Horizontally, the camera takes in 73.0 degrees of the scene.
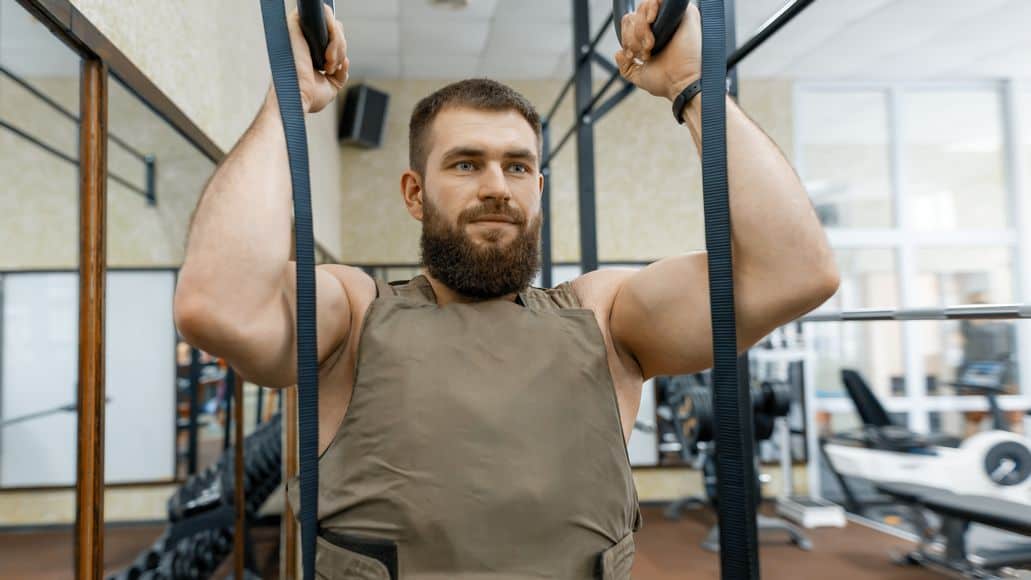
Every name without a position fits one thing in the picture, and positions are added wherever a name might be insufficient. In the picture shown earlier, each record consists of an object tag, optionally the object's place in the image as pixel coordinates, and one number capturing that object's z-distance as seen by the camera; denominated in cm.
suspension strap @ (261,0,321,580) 77
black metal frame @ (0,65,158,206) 151
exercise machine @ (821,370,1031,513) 384
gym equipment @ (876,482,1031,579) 305
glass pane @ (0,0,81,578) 149
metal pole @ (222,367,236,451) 266
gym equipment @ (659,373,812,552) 417
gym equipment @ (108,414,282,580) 233
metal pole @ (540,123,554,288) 340
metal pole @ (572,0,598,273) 252
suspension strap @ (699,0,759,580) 75
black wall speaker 518
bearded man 82
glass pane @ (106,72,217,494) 171
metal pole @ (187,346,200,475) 247
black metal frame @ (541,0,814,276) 246
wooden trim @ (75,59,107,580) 137
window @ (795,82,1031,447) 537
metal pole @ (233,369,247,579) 268
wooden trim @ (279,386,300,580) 329
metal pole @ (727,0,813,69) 106
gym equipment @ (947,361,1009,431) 451
